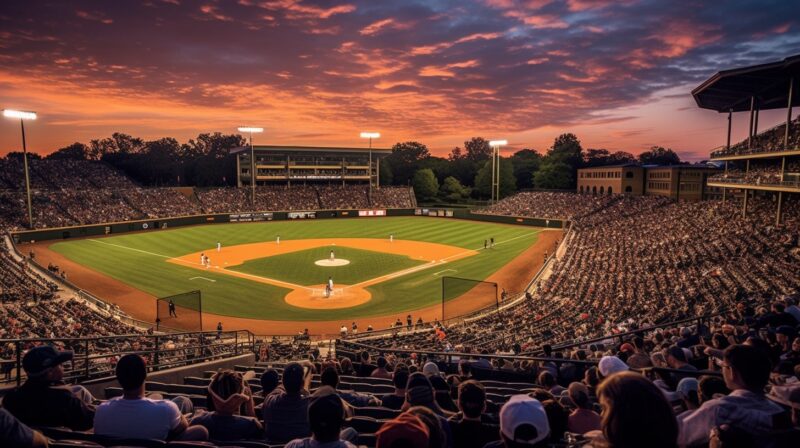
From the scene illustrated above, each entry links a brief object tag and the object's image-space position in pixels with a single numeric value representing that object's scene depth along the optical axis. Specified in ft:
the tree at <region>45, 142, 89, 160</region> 390.91
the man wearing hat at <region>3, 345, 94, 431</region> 15.76
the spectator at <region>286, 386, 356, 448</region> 11.30
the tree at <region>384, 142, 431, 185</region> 416.05
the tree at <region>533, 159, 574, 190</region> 354.13
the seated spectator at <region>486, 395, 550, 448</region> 11.57
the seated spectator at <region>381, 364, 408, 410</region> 21.84
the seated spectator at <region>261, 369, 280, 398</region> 21.39
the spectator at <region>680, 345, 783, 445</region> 12.61
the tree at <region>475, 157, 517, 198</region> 376.68
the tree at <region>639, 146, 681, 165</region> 437.79
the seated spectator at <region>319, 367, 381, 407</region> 21.52
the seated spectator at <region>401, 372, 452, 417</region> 17.10
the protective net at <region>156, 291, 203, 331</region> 89.36
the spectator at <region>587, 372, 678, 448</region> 7.76
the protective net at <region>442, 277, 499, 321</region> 102.17
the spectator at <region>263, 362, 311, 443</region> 17.44
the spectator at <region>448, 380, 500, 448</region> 14.56
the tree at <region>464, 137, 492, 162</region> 562.17
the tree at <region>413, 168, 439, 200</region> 375.45
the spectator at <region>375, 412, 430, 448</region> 10.05
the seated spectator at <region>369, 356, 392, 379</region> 35.04
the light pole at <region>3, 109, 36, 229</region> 172.31
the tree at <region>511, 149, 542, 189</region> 410.72
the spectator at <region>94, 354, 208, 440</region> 14.66
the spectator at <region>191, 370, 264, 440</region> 16.81
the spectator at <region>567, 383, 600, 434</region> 16.56
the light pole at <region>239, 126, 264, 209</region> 247.91
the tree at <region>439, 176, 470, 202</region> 372.64
